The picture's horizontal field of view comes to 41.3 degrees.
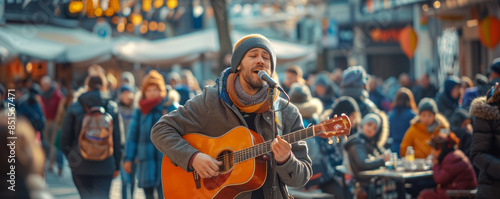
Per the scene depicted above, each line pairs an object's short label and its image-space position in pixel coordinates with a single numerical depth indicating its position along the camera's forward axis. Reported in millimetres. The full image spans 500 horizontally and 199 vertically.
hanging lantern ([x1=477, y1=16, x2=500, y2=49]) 13805
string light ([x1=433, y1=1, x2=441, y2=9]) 16484
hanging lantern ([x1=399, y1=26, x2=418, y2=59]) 17938
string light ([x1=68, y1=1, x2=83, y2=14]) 16984
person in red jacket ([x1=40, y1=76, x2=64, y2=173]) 14499
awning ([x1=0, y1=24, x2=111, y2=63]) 19594
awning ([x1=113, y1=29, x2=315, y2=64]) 17688
